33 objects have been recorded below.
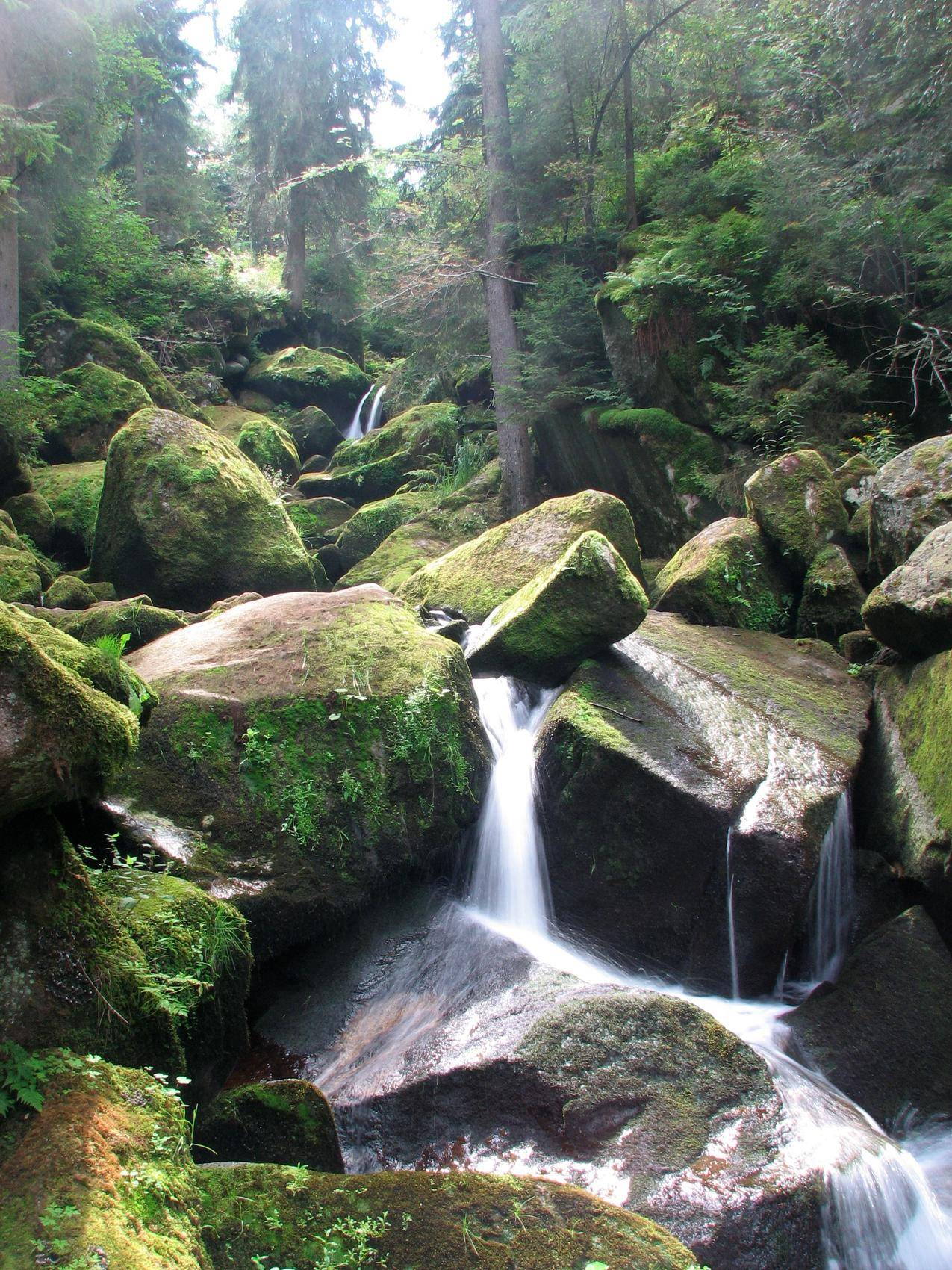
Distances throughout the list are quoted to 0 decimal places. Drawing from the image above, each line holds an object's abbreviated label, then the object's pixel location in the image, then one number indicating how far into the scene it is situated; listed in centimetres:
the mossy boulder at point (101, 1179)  224
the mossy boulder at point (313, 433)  2330
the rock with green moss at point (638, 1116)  377
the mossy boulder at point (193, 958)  377
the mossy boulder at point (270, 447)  1866
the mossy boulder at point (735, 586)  855
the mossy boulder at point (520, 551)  953
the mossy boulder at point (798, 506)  861
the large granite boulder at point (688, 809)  572
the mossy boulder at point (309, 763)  550
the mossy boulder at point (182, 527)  1018
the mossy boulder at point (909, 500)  728
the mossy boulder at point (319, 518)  1659
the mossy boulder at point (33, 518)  1170
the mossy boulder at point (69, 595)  955
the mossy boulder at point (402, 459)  1892
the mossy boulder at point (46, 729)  273
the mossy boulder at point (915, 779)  561
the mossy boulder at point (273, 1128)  363
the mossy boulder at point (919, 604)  628
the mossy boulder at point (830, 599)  824
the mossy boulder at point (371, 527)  1563
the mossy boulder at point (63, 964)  294
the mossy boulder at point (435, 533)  1337
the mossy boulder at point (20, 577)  900
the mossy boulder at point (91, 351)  1588
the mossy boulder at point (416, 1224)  288
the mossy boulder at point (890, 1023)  502
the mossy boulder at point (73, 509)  1205
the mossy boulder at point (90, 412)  1416
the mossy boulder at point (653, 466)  1170
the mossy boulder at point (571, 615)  701
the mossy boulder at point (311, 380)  2528
